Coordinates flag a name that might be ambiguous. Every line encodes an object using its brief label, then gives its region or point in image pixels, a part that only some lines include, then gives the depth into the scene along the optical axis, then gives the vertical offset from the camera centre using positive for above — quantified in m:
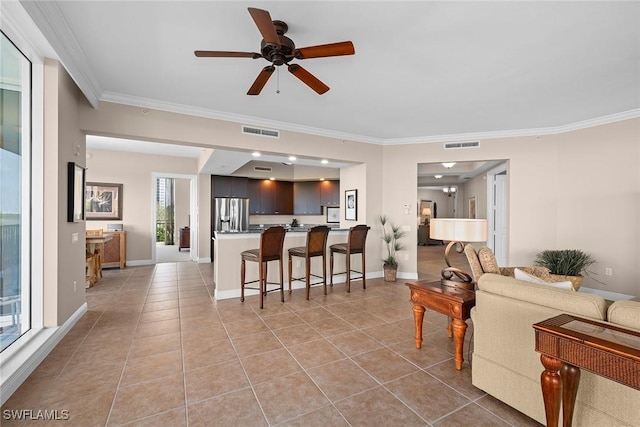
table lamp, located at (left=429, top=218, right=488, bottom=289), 2.39 -0.18
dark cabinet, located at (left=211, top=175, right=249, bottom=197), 7.49 +0.76
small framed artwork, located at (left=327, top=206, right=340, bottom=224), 8.43 -0.01
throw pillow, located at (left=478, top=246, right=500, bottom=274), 2.70 -0.47
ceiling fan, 1.82 +1.17
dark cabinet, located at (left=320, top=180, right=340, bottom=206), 8.38 +0.65
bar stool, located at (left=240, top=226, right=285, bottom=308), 3.70 -0.54
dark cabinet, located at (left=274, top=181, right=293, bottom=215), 8.21 +0.47
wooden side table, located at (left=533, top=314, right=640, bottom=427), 1.08 -0.60
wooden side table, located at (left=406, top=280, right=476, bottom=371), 2.17 -0.74
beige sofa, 1.34 -0.82
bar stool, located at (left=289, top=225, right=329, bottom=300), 4.08 -0.52
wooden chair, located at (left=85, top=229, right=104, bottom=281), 4.97 -0.77
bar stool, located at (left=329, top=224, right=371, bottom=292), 4.46 -0.54
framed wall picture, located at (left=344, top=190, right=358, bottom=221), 5.61 +0.18
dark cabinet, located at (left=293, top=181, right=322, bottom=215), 8.38 +0.50
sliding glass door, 2.22 +0.19
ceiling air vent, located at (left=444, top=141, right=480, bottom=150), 5.02 +1.24
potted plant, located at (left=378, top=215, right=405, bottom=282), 5.16 -0.60
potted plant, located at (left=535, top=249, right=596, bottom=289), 4.11 -0.72
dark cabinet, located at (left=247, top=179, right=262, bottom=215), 7.87 +0.53
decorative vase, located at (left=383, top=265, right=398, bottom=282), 5.15 -1.09
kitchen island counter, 4.16 -0.72
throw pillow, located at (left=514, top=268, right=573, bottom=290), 1.83 -0.46
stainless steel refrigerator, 7.34 +0.00
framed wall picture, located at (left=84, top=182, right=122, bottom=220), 6.39 +0.30
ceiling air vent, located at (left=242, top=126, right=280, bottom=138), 4.22 +1.26
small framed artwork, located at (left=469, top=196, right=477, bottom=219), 8.84 +0.21
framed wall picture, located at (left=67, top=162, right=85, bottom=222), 2.94 +0.23
